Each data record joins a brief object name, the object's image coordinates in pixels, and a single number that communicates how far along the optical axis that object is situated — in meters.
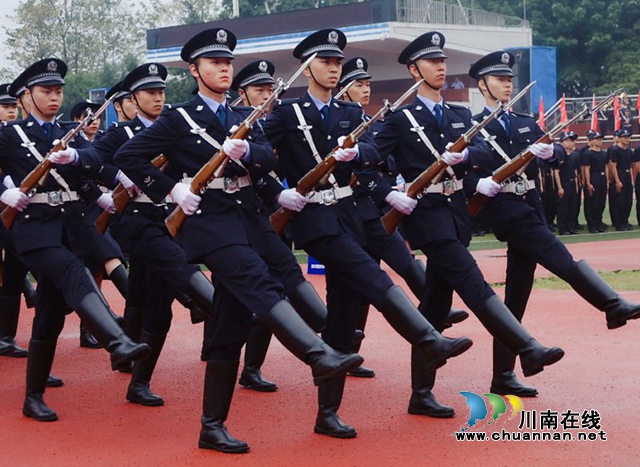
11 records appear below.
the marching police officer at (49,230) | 11.31
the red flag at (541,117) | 38.92
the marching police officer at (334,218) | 10.73
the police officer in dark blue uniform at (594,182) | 38.13
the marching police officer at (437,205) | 11.40
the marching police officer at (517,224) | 12.09
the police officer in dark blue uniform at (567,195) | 37.17
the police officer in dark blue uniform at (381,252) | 14.16
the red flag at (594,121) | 42.87
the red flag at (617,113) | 45.58
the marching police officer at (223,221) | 10.06
